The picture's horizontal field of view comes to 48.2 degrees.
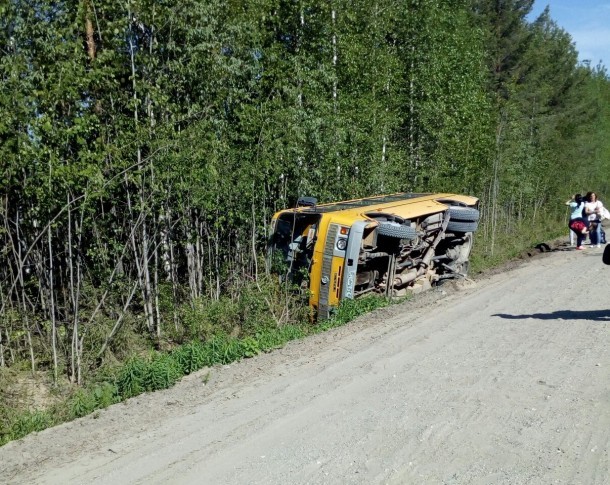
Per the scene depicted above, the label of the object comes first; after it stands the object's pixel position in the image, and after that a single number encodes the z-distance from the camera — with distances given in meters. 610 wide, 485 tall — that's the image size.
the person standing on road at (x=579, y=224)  19.55
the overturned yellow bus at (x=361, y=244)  11.45
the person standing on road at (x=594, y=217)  19.39
